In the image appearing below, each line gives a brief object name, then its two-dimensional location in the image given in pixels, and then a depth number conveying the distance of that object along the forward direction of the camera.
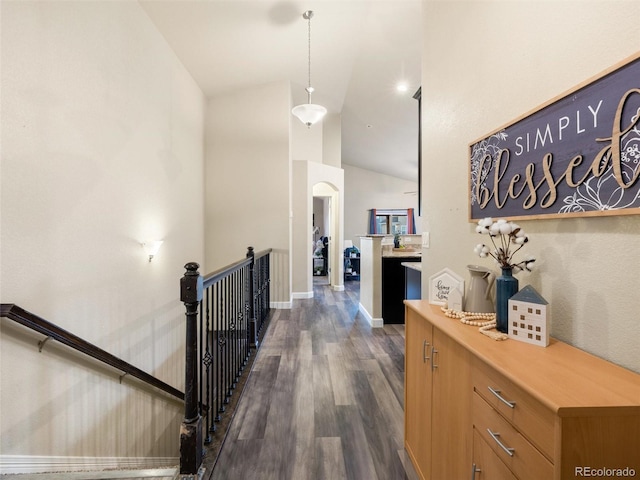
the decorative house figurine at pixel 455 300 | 1.52
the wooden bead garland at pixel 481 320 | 1.18
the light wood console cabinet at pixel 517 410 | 0.69
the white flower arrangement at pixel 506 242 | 1.19
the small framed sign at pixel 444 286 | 1.56
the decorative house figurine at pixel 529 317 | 1.05
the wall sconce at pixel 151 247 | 3.16
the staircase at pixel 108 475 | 1.60
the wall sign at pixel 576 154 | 0.85
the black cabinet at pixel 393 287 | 4.28
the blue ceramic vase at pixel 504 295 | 1.21
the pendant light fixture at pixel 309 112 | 4.03
